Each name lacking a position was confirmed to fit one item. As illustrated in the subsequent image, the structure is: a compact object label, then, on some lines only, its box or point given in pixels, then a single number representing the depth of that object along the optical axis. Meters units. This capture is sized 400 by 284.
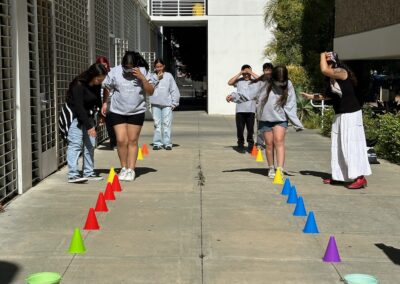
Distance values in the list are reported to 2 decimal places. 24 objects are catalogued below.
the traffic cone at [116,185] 7.49
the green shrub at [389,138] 10.36
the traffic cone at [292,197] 6.89
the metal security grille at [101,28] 12.87
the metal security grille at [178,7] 24.33
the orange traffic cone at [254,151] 11.01
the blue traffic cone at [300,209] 6.27
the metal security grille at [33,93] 7.84
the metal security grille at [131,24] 18.02
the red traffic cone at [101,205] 6.38
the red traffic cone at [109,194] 6.98
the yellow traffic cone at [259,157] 10.40
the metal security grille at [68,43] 9.48
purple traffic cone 4.73
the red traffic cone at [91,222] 5.63
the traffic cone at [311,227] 5.59
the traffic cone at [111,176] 7.93
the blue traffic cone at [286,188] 7.36
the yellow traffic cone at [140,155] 10.52
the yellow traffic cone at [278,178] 8.15
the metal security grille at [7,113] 6.65
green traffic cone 4.88
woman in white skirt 7.69
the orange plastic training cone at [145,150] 11.17
